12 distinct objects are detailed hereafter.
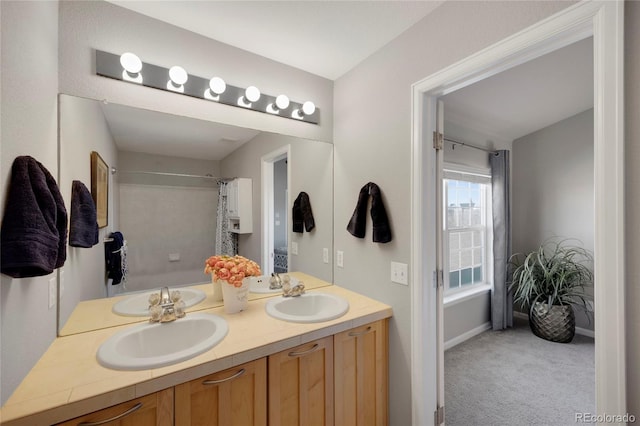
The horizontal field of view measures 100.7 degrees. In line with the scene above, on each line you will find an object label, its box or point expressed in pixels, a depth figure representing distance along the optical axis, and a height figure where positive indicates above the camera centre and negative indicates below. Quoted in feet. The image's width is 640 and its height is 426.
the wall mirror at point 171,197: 4.21 +0.37
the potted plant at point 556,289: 9.50 -2.82
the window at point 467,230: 9.78 -0.66
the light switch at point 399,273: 4.96 -1.13
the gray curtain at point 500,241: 10.55 -1.14
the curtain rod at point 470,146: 9.21 +2.54
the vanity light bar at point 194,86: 4.31 +2.43
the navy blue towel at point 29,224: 2.44 -0.08
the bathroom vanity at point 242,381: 2.76 -2.08
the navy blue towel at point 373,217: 5.20 -0.06
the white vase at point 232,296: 4.80 -1.49
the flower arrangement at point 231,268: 4.73 -1.00
